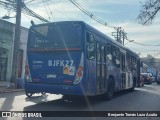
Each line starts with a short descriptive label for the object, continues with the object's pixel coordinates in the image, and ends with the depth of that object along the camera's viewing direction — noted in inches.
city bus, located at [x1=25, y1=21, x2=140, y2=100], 422.0
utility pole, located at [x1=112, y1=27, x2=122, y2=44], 2131.6
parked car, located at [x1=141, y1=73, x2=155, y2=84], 1584.6
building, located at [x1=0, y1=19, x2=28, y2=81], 1133.7
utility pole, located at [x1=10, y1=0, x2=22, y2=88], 840.3
